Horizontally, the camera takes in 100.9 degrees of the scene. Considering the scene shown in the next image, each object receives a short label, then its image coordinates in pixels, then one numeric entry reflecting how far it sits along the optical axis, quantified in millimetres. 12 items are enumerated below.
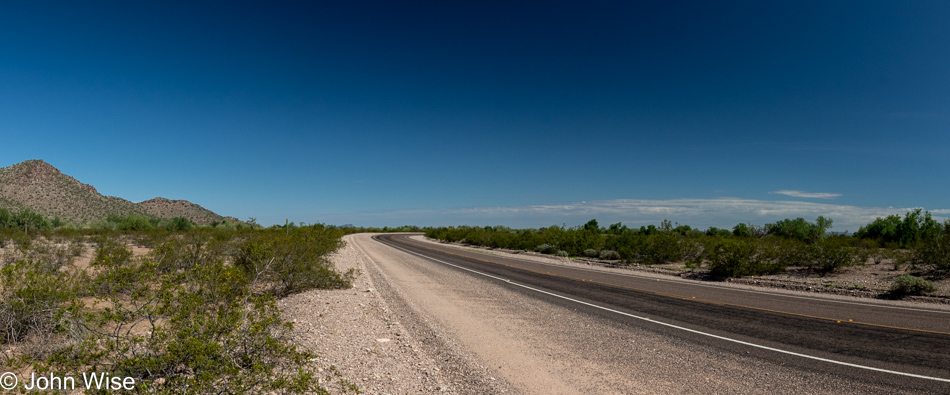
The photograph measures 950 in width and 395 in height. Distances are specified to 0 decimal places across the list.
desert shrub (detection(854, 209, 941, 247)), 31233
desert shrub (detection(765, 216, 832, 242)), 46984
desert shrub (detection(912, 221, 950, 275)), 18344
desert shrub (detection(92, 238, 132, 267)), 13656
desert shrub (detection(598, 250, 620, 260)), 33906
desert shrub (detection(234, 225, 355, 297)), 13570
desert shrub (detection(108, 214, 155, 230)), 46406
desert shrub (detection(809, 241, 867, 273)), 21406
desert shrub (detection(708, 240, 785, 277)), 21469
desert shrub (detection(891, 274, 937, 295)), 14875
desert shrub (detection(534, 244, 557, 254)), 40550
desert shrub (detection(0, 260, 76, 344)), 7523
